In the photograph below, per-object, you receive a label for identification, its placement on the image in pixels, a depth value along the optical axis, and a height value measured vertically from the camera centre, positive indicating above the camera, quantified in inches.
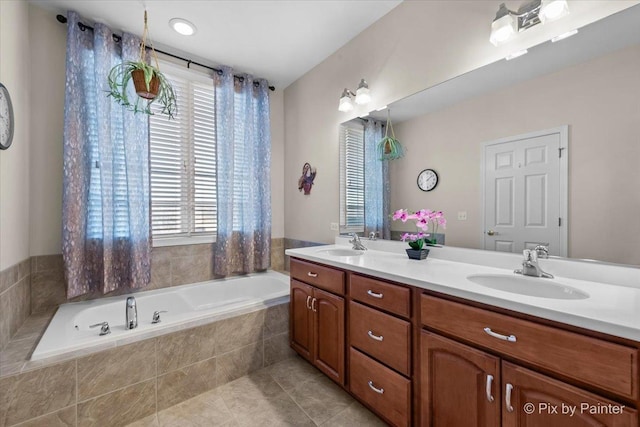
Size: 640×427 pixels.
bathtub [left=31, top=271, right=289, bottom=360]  58.2 -29.3
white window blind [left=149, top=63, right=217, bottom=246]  94.7 +17.5
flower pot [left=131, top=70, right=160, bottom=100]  64.6 +31.7
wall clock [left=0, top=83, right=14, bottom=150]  56.7 +20.9
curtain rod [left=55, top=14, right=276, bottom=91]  77.2 +56.7
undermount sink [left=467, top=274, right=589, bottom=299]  42.0 -13.6
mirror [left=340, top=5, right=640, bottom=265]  41.4 +16.2
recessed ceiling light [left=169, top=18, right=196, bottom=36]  80.6 +58.4
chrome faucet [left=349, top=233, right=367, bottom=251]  85.0 -11.3
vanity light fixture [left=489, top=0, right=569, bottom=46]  47.7 +36.8
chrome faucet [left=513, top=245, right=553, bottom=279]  47.4 -9.9
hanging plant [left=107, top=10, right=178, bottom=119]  64.5 +33.1
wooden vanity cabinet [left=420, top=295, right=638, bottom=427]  29.0 -22.2
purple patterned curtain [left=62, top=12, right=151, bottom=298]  75.9 +10.9
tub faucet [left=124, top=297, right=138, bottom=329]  65.9 -26.7
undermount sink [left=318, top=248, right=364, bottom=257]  81.0 -13.3
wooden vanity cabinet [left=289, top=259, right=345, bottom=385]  64.9 -29.5
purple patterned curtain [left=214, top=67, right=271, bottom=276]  103.8 +14.9
